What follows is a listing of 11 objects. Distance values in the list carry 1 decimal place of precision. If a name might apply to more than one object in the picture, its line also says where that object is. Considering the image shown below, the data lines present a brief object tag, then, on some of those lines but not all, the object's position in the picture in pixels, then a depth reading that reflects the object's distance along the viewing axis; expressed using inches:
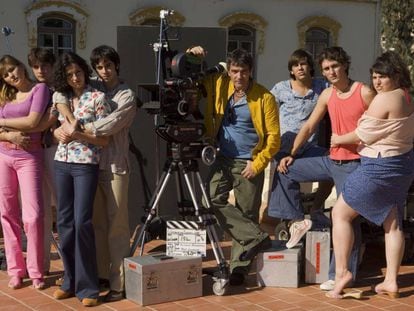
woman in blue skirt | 204.5
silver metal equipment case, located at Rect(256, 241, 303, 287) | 226.7
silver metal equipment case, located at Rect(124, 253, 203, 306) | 208.2
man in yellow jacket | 220.7
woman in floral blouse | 204.5
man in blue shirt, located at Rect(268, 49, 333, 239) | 245.3
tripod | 216.8
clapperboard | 217.8
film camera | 212.5
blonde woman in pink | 219.3
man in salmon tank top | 218.1
